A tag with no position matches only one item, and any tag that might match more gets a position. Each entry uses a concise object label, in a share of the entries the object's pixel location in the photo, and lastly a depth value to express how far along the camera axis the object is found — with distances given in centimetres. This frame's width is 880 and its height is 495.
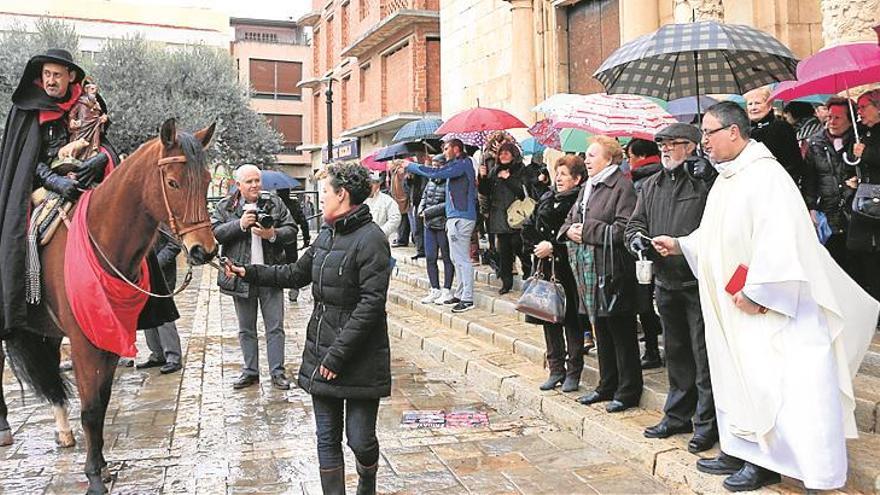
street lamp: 2389
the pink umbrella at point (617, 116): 650
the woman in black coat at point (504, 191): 908
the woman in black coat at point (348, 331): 374
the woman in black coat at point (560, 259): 596
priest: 372
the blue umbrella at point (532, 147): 1284
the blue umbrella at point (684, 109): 793
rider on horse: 479
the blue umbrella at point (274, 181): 1284
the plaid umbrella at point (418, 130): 1505
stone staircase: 438
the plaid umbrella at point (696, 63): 536
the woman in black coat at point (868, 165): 524
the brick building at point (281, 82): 4891
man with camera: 671
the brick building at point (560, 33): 866
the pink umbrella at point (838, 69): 561
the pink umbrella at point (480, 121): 1046
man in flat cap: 456
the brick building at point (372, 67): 2531
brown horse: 436
